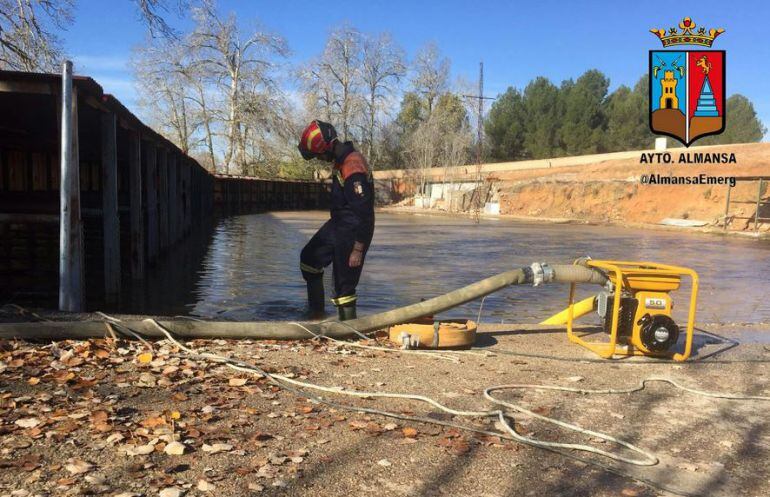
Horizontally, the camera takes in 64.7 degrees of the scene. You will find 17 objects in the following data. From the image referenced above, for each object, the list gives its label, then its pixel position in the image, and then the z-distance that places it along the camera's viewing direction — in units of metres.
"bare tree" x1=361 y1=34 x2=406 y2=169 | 63.66
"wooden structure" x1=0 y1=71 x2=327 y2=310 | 7.32
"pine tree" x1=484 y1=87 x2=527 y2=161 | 74.56
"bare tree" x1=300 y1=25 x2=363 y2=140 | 60.62
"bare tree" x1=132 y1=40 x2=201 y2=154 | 51.28
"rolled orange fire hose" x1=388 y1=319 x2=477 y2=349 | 5.28
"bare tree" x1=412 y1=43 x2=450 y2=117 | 74.75
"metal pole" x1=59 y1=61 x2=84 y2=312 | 5.76
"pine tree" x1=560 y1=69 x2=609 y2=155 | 68.69
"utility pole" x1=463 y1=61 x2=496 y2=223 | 53.06
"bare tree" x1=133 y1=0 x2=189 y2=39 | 13.08
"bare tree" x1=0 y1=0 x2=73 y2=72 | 14.71
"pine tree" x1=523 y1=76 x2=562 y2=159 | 71.00
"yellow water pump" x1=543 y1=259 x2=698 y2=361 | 5.18
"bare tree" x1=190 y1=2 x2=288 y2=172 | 51.31
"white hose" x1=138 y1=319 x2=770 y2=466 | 3.28
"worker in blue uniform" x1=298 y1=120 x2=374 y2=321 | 5.74
